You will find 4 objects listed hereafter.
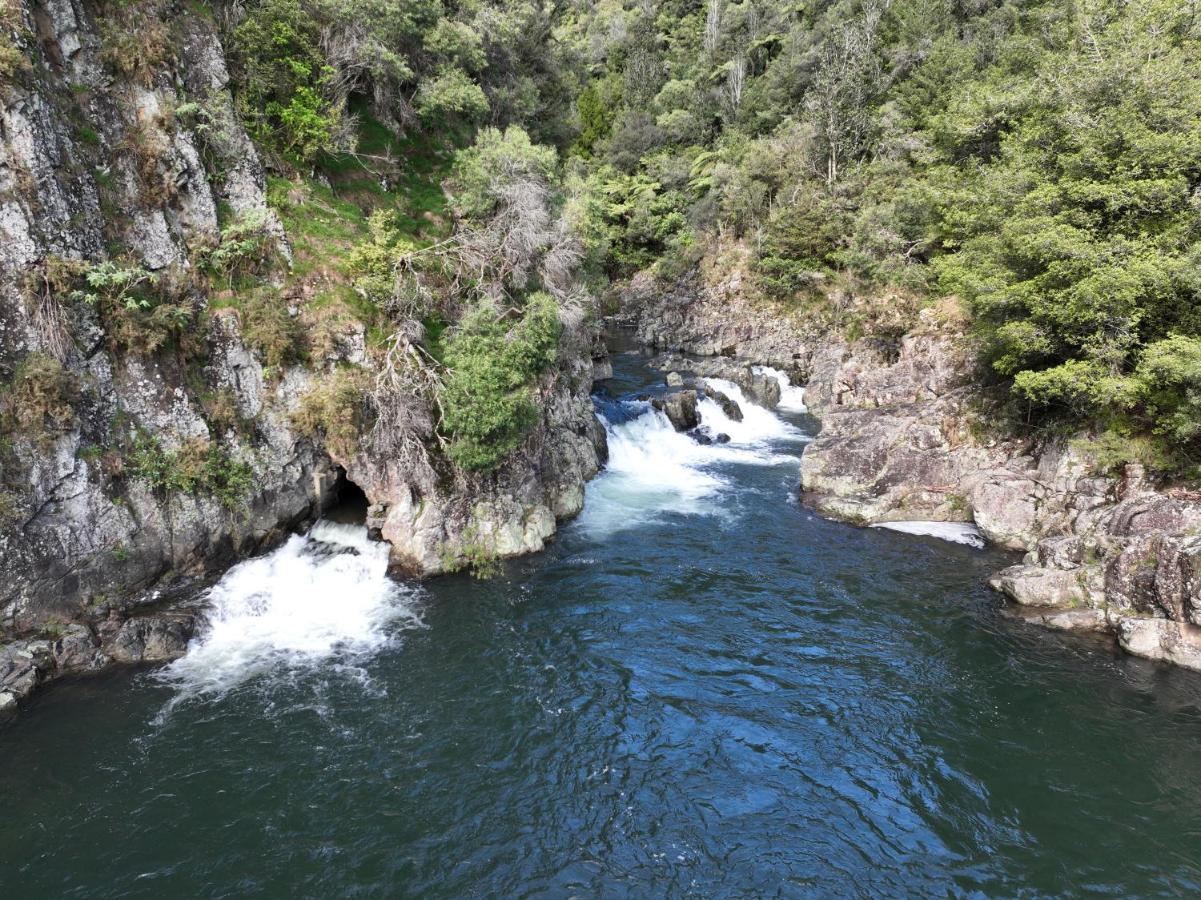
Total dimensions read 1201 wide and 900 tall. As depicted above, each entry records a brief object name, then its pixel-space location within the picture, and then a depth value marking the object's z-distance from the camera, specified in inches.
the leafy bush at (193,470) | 659.4
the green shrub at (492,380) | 743.7
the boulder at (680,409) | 1300.4
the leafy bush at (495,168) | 956.6
